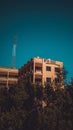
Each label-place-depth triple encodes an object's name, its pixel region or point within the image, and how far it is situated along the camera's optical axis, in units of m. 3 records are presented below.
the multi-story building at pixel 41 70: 62.75
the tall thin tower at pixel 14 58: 82.12
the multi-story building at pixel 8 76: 71.94
